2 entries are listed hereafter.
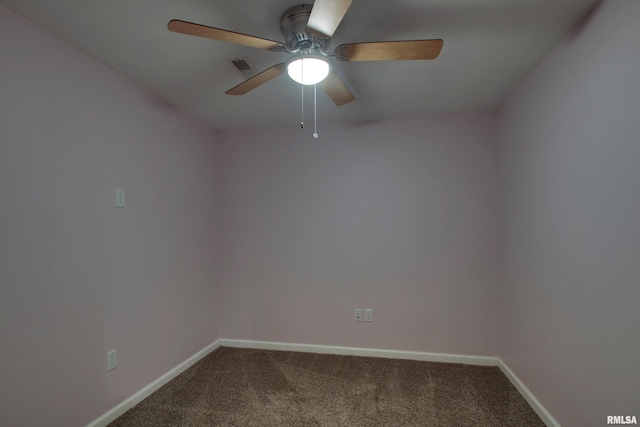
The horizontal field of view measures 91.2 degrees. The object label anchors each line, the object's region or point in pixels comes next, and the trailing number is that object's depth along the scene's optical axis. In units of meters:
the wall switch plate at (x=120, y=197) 2.05
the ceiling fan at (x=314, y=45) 1.23
